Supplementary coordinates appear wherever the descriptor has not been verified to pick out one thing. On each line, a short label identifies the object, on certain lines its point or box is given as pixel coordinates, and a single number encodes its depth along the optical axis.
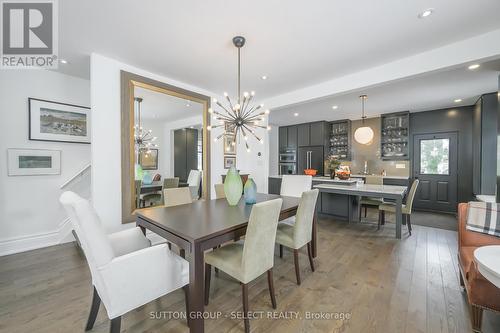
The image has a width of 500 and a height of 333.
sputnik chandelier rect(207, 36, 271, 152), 2.28
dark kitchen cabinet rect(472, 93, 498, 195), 3.75
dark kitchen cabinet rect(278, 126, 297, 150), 7.23
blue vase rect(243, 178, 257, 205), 2.40
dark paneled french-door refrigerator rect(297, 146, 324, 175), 6.51
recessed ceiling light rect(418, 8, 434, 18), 1.85
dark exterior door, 5.01
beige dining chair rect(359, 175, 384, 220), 4.08
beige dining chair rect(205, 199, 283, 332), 1.48
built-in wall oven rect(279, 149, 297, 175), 7.15
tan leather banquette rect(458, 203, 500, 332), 1.38
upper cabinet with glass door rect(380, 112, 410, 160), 5.53
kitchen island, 4.14
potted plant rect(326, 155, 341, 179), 4.73
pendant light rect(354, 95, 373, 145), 4.23
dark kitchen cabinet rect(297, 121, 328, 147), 6.50
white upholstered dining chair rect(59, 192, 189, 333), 1.18
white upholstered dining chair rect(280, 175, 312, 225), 3.25
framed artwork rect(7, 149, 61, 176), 2.82
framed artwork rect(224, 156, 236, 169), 4.42
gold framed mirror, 2.87
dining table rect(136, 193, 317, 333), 1.31
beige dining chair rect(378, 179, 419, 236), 3.42
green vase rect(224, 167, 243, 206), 2.25
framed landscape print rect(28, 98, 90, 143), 2.97
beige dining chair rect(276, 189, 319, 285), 2.05
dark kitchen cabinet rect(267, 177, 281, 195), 5.31
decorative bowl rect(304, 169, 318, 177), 4.98
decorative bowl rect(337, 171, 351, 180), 4.33
